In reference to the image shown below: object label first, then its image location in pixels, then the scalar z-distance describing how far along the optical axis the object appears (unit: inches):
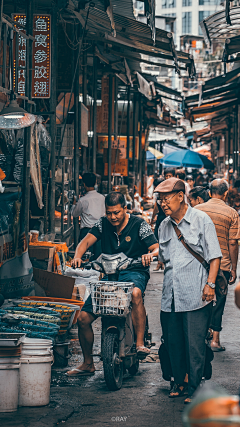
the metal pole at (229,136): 1214.9
